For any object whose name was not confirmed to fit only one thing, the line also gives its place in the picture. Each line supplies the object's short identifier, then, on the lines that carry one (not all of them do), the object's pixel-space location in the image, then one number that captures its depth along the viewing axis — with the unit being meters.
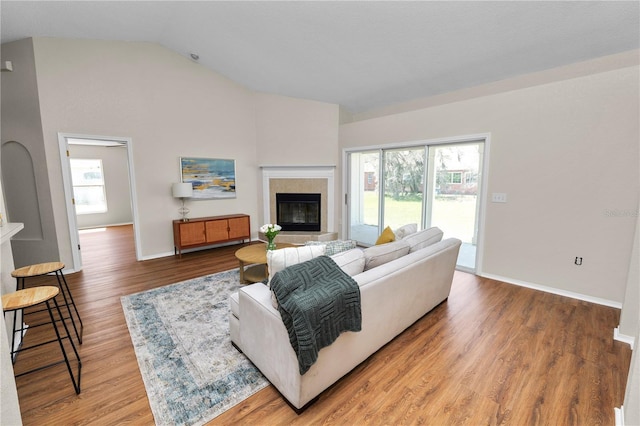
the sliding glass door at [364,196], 5.41
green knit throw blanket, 1.54
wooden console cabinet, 4.90
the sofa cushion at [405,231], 2.97
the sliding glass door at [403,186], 4.68
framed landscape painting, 5.20
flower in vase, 3.44
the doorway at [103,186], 7.59
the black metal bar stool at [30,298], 1.67
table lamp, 4.85
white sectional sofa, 1.71
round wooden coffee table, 3.47
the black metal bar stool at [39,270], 2.22
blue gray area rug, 1.76
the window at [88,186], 7.59
